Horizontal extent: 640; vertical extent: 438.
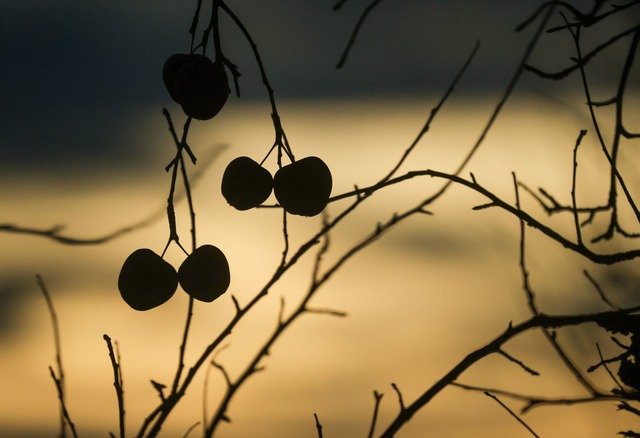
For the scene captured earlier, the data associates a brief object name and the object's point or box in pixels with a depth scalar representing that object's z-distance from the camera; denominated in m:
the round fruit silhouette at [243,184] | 4.17
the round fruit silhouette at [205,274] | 4.16
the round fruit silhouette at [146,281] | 4.20
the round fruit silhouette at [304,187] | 4.13
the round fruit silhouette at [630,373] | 3.82
